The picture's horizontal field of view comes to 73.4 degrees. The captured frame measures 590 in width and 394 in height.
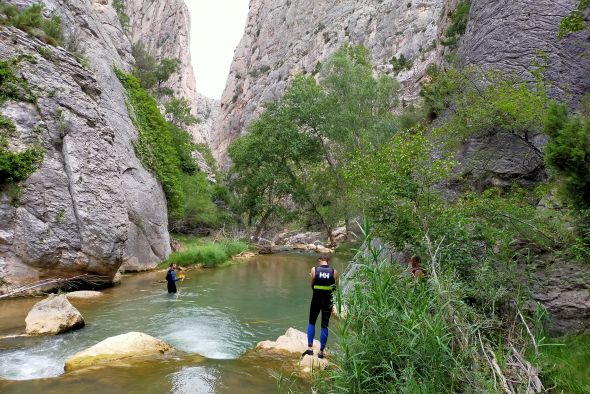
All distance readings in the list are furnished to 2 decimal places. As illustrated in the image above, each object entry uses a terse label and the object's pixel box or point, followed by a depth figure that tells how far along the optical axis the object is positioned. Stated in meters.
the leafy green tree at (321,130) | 33.22
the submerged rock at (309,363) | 7.13
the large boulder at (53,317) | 9.23
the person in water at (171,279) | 14.62
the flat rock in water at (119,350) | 7.14
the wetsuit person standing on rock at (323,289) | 7.92
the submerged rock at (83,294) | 13.23
